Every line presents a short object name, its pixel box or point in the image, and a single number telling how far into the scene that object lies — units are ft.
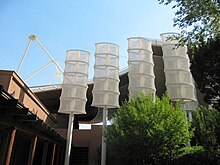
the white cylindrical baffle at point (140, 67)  70.64
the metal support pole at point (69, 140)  65.84
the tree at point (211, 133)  39.60
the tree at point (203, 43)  32.01
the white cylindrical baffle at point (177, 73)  69.41
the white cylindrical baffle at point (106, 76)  70.28
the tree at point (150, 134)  45.78
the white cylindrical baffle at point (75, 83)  71.77
